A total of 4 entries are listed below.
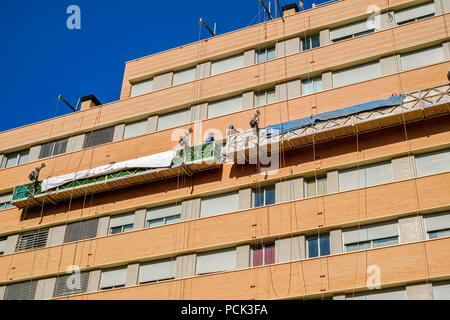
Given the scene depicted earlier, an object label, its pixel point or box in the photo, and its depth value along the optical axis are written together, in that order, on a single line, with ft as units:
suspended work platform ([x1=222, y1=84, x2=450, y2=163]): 100.83
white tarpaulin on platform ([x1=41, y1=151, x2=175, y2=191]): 119.14
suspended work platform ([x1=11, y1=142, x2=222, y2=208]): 116.06
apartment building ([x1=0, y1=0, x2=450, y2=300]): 97.91
